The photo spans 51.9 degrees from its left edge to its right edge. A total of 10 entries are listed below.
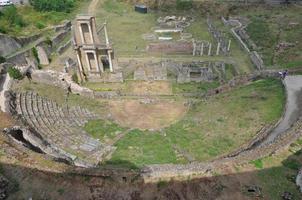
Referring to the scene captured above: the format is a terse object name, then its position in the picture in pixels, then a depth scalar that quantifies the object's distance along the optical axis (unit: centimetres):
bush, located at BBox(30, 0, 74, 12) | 6919
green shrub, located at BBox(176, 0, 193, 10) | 6962
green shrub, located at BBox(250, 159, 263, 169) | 2250
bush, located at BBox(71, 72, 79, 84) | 4296
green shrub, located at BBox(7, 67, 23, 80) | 3897
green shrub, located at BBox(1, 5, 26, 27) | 6112
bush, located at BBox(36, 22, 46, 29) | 6328
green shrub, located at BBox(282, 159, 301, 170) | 2234
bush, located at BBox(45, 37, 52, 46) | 5413
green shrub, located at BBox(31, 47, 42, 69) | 4828
